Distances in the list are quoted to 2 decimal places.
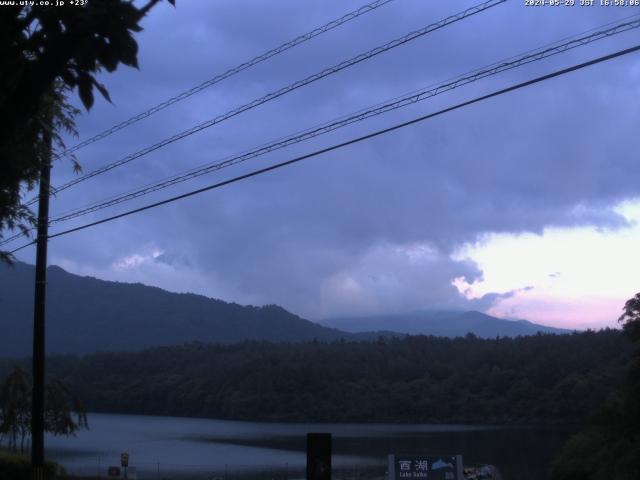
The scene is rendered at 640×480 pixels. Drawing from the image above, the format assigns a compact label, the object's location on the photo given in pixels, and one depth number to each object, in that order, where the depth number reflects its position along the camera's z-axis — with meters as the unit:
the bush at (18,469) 19.73
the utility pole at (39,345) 19.09
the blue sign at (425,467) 18.80
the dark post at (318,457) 10.07
